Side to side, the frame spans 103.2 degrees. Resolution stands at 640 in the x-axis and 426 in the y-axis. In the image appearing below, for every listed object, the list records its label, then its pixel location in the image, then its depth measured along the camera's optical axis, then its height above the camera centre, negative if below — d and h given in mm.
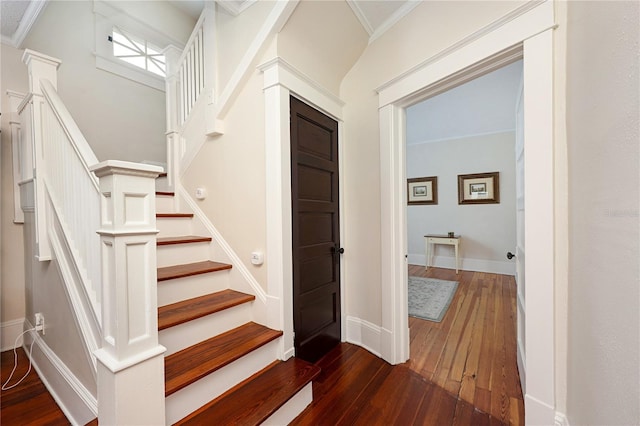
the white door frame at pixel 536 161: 1238 +240
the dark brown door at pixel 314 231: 1887 -165
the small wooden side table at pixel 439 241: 4820 -605
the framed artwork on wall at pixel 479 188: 4637 +403
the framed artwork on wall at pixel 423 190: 5340 +427
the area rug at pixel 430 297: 2959 -1195
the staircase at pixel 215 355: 1243 -796
